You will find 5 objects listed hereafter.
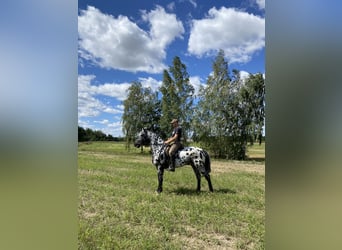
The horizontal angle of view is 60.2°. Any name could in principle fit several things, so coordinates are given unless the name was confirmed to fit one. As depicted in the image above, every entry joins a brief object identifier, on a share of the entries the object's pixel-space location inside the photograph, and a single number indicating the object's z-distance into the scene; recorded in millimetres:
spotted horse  5020
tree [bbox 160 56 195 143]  13508
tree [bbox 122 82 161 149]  15289
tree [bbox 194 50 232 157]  12555
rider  4922
